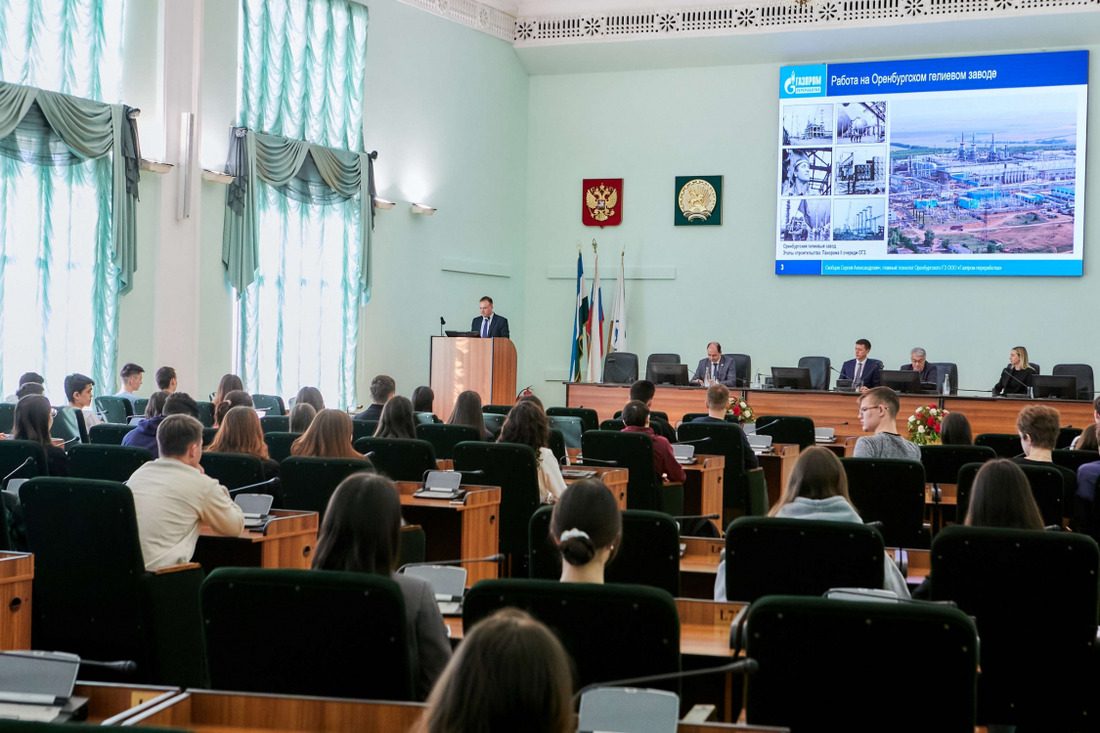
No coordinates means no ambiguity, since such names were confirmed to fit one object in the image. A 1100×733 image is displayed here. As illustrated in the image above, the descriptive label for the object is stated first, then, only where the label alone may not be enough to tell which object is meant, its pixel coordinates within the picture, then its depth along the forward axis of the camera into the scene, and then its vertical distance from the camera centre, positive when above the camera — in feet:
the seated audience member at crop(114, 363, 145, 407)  29.86 -0.87
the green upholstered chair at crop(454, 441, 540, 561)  18.74 -2.13
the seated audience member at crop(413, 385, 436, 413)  26.48 -1.15
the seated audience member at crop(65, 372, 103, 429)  26.58 -1.23
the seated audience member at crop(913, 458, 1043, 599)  11.51 -1.39
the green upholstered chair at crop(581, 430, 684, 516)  21.30 -2.13
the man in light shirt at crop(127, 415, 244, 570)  13.32 -1.89
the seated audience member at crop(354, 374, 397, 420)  25.89 -1.03
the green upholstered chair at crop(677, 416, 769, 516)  24.40 -2.49
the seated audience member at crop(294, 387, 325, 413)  25.34 -1.15
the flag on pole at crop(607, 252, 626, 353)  50.47 +1.38
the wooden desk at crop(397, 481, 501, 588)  17.46 -2.84
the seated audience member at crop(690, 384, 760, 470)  26.20 -1.06
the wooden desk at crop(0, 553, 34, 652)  11.96 -2.78
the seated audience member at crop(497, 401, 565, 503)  18.98 -1.46
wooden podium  41.22 -0.67
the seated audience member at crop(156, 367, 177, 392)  28.02 -0.87
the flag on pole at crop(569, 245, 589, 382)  50.11 +1.38
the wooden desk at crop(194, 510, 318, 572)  14.47 -2.63
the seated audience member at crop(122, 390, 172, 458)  19.36 -1.60
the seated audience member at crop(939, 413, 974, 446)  21.62 -1.30
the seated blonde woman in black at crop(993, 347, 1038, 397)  39.17 -0.27
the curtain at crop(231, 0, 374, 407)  38.14 +5.42
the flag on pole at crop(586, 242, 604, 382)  50.42 +0.95
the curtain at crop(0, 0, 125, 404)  30.99 +4.42
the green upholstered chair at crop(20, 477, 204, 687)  12.56 -2.79
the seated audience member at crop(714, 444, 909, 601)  12.17 -1.47
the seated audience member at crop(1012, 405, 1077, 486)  17.99 -1.10
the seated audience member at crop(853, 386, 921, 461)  19.54 -1.19
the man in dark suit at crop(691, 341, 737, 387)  41.63 -0.42
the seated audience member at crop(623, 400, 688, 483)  21.49 -2.05
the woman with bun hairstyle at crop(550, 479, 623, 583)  9.37 -1.50
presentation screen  43.70 +7.96
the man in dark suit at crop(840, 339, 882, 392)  40.19 -0.30
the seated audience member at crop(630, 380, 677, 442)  24.90 -0.83
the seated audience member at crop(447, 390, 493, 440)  22.44 -1.22
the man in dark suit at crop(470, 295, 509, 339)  43.66 +1.04
